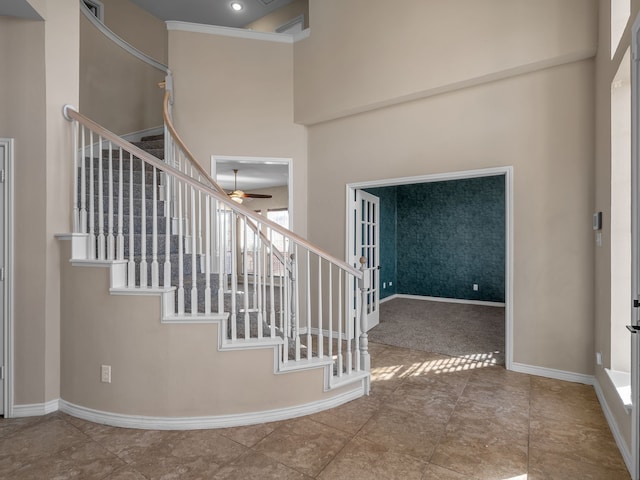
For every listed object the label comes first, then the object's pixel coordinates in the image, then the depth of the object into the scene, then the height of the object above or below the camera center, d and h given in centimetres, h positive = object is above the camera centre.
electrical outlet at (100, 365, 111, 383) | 240 -93
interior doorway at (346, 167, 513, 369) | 334 -7
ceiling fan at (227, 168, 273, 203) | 607 +82
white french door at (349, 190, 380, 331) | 446 +3
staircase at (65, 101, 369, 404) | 235 -17
